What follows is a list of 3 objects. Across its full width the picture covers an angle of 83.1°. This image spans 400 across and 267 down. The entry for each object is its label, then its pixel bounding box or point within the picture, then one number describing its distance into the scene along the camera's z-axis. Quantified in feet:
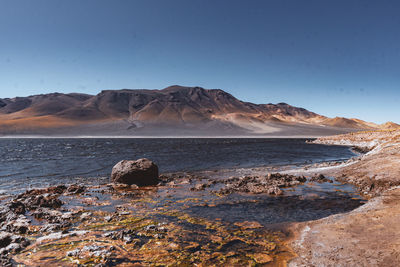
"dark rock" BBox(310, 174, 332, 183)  52.02
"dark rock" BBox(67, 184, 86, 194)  44.99
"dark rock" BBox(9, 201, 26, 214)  32.31
